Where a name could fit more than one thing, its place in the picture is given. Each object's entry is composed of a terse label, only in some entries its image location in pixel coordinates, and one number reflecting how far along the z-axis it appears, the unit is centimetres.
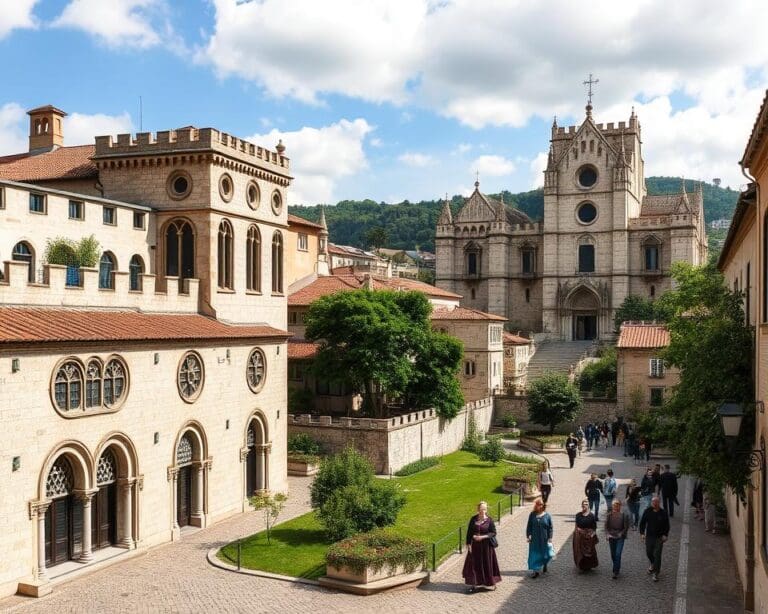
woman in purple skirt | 1819
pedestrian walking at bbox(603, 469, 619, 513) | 2623
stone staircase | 6731
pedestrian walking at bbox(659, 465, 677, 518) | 2562
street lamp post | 1433
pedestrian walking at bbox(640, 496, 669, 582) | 1891
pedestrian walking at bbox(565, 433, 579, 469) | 3859
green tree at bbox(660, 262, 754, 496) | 1642
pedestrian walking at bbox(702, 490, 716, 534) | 2455
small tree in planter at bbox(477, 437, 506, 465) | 4131
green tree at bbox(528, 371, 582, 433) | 4994
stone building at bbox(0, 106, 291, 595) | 1959
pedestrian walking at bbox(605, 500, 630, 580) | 1925
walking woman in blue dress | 1925
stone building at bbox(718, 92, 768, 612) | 1341
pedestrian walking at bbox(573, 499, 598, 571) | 1923
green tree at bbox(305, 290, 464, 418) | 4181
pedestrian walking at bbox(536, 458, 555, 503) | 2883
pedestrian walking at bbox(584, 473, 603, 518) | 2559
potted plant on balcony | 2450
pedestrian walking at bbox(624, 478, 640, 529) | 2447
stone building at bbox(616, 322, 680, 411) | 5044
